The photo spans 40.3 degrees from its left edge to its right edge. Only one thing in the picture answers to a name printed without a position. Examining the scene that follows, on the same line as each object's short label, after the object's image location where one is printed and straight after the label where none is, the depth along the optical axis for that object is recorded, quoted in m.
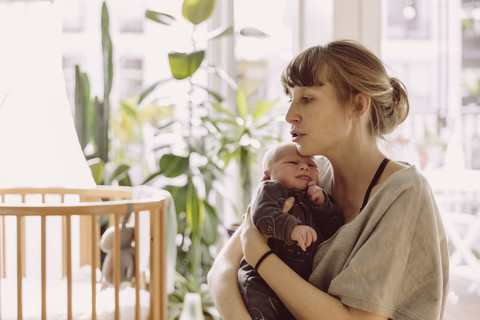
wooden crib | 2.01
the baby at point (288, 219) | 1.45
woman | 1.37
